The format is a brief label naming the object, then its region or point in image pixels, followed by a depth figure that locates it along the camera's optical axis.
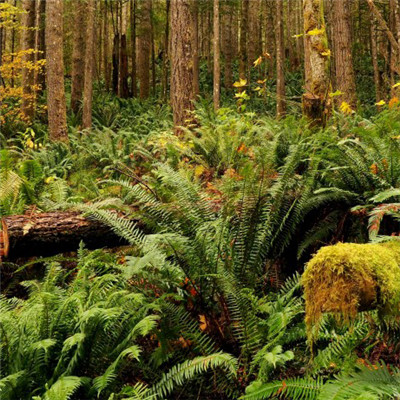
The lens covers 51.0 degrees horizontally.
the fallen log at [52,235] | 3.93
